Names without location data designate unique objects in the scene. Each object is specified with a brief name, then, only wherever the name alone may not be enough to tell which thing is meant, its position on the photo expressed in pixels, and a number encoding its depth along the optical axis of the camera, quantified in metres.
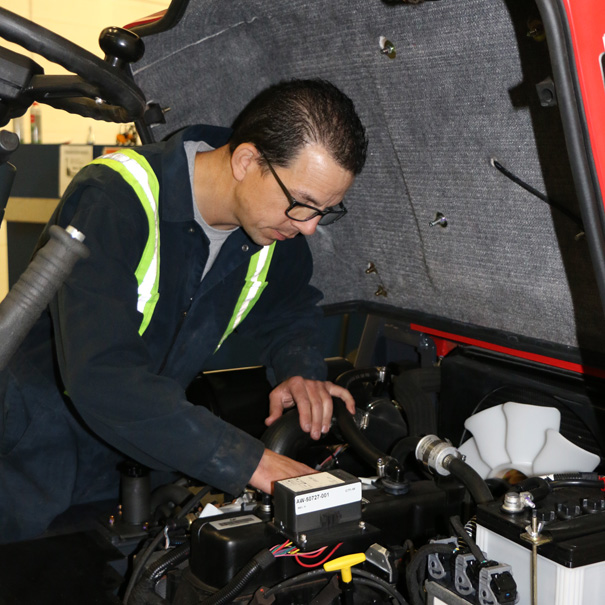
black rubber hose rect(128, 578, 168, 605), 1.06
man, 1.16
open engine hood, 0.97
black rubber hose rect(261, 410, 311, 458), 1.29
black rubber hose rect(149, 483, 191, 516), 1.42
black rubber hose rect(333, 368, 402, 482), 1.16
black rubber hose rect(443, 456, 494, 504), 1.01
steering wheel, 0.72
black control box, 0.98
